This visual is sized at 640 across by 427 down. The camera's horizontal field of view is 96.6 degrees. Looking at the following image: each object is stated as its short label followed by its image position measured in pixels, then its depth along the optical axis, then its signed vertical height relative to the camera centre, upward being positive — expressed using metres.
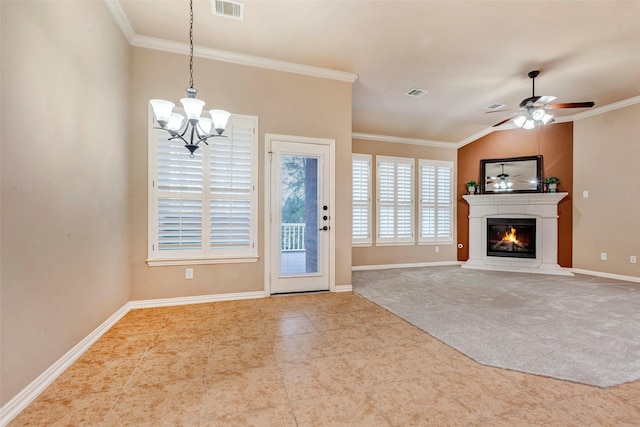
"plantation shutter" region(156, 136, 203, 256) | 3.52 +0.16
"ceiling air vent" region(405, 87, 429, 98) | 4.70 +2.03
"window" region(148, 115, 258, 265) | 3.51 +0.18
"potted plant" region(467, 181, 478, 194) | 6.46 +0.62
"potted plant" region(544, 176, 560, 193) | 5.77 +0.62
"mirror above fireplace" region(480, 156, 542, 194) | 6.03 +0.84
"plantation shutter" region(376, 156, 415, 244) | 6.25 +0.29
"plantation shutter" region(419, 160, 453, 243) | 6.55 +0.28
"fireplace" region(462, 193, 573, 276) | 5.78 -0.39
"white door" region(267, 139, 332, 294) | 3.95 -0.05
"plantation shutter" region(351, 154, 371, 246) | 6.03 +0.29
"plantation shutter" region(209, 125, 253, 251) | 3.71 +0.30
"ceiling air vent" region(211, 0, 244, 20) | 2.83 +2.07
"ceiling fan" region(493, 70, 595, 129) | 3.90 +1.48
